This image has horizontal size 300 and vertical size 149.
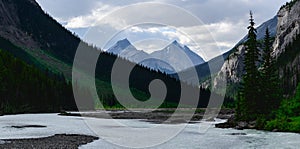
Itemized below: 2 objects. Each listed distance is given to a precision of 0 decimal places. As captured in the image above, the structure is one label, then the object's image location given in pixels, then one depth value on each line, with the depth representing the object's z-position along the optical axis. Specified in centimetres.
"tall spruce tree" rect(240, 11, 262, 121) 7400
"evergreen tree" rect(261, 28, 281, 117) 7419
